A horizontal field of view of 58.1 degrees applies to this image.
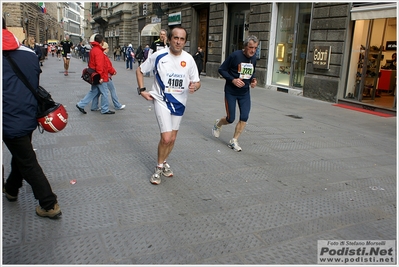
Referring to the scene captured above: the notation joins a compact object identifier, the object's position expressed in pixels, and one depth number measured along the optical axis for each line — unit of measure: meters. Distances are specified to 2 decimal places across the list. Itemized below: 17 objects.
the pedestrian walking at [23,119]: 2.85
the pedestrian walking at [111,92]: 8.05
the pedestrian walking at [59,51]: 38.98
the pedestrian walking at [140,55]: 23.30
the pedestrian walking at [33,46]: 18.45
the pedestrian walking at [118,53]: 36.22
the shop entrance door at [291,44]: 13.70
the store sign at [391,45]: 11.51
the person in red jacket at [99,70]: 7.81
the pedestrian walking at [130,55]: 22.57
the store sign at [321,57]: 12.02
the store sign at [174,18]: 23.49
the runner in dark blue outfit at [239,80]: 5.47
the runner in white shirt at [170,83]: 3.98
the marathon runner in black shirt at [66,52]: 17.69
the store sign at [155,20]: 28.38
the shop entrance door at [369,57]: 11.49
